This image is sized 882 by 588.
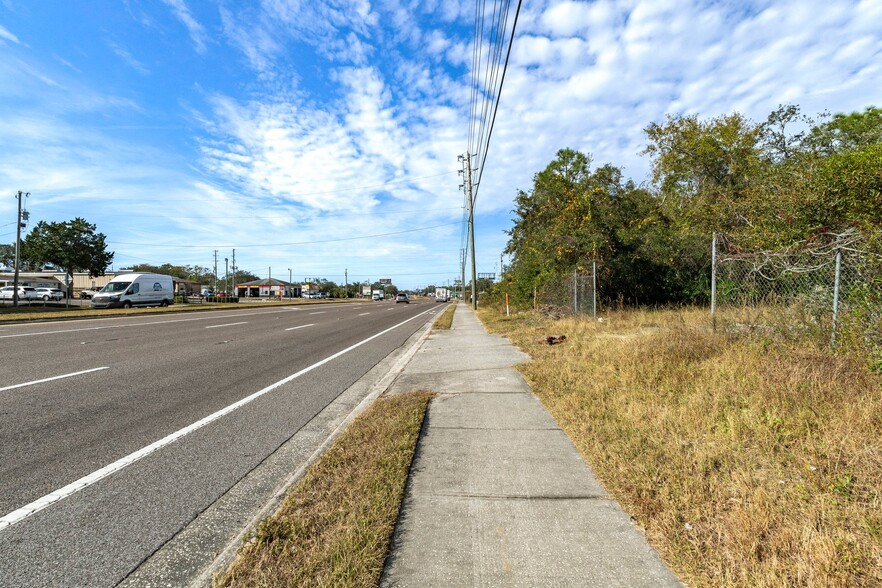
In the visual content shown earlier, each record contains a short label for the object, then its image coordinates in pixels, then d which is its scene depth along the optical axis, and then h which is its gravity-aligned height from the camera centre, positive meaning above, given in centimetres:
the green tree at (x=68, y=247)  4347 +496
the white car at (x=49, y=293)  4953 +4
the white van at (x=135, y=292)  2822 +13
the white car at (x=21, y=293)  4831 +2
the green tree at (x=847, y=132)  1881 +852
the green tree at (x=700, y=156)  2192 +762
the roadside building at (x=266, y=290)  11379 +125
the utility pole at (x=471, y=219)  3064 +549
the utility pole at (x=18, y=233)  3322 +491
